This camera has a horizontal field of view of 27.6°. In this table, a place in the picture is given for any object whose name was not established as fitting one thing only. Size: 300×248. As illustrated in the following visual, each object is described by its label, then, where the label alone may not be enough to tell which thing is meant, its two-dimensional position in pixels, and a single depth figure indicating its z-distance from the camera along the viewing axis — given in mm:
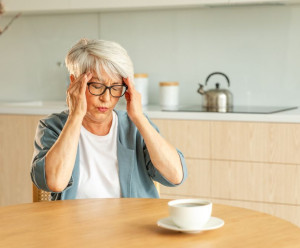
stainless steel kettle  3650
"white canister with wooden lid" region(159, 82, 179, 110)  3908
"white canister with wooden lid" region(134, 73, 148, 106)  4012
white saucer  1440
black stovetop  3465
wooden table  1411
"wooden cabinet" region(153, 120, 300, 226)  3279
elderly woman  2041
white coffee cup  1417
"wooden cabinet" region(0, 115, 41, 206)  3891
